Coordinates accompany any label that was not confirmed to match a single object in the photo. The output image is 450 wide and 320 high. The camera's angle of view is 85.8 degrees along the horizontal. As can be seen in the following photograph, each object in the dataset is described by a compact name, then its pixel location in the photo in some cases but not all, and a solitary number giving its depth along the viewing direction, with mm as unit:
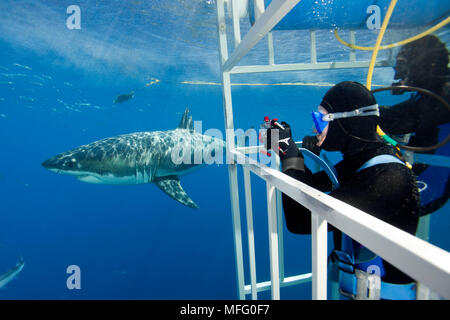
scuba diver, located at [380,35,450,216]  1946
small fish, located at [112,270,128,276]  12473
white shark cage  591
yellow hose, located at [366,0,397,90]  1596
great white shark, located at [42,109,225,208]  5281
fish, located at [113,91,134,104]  11509
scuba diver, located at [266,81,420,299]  1223
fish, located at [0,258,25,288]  5234
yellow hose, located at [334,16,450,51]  1510
